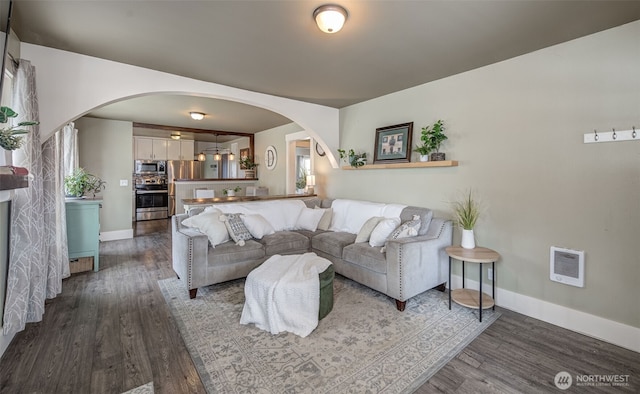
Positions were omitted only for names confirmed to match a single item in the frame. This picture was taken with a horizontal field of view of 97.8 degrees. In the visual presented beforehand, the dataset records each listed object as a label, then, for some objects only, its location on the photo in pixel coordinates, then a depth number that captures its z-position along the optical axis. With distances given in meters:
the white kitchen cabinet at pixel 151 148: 7.71
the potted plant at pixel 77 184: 3.88
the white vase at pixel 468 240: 2.77
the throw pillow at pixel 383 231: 3.08
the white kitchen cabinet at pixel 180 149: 8.19
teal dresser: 3.62
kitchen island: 6.86
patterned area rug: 1.76
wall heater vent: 2.36
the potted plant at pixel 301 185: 5.94
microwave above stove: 7.68
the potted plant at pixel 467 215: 2.78
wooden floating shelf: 3.12
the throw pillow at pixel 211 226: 3.13
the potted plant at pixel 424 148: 3.29
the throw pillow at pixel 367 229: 3.32
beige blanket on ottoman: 2.28
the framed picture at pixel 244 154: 7.58
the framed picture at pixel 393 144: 3.63
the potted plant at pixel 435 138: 3.21
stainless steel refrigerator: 8.05
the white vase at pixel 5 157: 1.74
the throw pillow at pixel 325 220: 4.14
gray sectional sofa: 2.74
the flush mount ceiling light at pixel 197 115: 5.02
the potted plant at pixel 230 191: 7.05
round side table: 2.51
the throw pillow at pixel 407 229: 2.99
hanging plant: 1.55
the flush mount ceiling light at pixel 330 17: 1.83
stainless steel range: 7.65
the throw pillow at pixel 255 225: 3.54
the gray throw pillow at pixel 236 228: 3.33
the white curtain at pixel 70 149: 4.32
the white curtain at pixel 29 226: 2.10
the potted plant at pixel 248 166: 7.37
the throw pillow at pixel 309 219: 4.09
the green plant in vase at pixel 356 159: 4.20
